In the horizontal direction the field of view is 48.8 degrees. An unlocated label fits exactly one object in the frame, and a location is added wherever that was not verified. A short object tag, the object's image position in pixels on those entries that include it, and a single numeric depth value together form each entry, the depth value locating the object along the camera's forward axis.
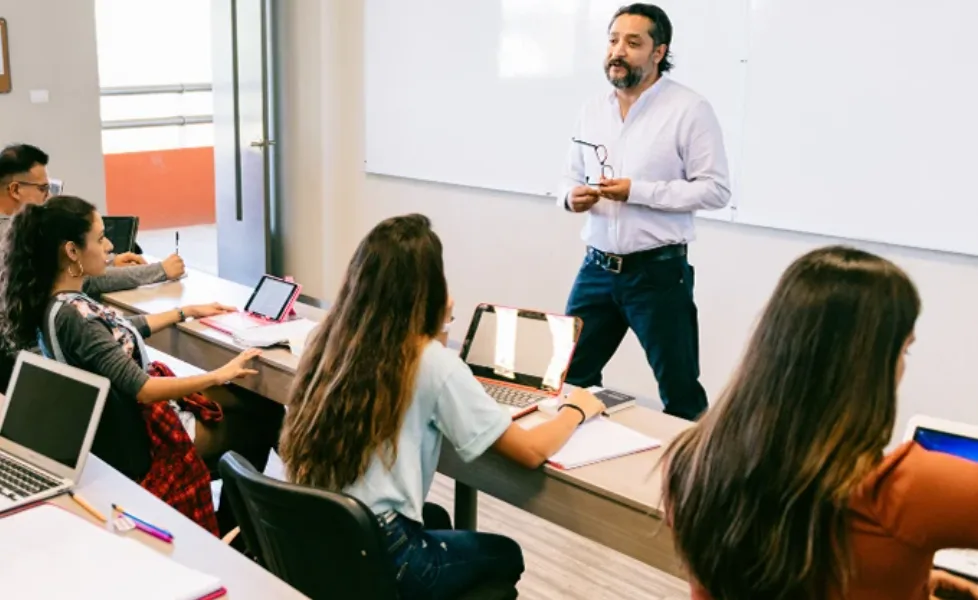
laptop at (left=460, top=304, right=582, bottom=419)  2.52
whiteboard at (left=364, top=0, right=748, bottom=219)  4.12
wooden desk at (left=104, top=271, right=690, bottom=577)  2.01
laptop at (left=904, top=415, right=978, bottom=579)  1.74
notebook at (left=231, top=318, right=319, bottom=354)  2.95
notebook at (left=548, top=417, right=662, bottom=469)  2.16
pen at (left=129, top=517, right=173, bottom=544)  1.82
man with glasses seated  3.60
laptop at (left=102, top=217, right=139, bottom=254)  3.99
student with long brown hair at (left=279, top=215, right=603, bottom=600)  1.96
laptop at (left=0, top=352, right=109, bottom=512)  2.04
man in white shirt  3.34
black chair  1.68
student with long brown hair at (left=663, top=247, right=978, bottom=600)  1.35
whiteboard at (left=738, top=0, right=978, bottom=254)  3.51
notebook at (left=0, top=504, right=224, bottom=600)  1.61
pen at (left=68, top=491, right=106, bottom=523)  1.90
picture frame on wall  6.04
